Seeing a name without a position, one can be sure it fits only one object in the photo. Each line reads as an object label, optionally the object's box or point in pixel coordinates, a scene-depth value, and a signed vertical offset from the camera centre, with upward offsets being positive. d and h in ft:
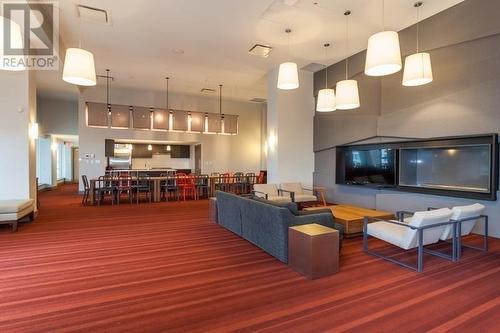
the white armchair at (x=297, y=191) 23.22 -2.51
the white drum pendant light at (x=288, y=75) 16.80 +5.44
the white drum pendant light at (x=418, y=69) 14.34 +5.00
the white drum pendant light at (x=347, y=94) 16.60 +4.22
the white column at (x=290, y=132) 27.04 +3.22
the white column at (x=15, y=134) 18.58 +2.01
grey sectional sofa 11.35 -2.62
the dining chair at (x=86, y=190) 27.65 -2.85
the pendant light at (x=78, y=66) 12.40 +4.45
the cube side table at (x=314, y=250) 9.90 -3.25
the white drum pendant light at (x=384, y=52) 11.70 +4.85
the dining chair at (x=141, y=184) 28.94 -2.26
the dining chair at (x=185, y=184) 30.78 -2.33
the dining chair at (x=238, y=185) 34.53 -2.73
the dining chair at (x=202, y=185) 32.41 -2.62
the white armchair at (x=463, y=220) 12.01 -2.53
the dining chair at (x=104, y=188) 27.30 -2.45
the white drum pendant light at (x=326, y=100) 19.21 +4.46
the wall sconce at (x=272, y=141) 27.32 +2.33
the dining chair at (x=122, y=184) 28.23 -2.24
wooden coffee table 15.07 -3.09
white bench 16.26 -2.93
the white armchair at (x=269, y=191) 22.91 -2.41
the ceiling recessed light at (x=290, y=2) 15.54 +9.26
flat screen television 21.09 -0.25
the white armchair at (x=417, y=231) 10.75 -2.94
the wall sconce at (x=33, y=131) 19.40 +2.40
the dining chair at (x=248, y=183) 34.65 -2.52
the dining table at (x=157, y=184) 27.35 -2.34
